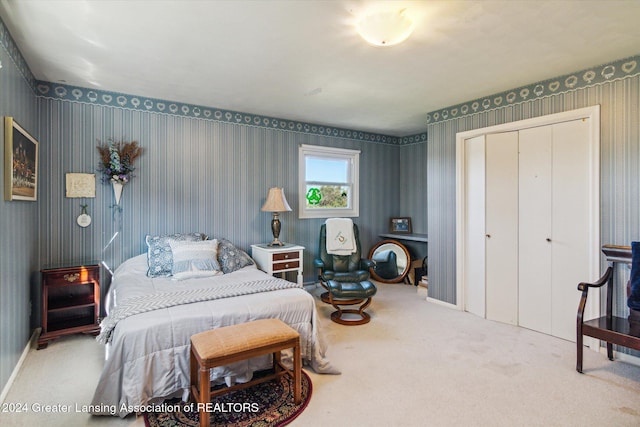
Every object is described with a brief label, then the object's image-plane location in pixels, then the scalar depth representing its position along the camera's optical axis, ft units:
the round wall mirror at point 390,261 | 17.99
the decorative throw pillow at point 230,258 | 11.73
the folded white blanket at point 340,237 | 14.42
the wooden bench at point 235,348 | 6.18
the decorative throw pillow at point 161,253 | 10.71
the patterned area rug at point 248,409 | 6.52
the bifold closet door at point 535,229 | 11.01
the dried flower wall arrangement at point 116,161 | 11.68
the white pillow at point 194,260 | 10.46
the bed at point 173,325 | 6.61
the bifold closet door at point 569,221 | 10.07
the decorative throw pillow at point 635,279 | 8.14
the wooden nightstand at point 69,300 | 9.95
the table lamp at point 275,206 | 14.16
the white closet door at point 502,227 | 11.88
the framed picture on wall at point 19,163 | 7.36
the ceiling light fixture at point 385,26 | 6.85
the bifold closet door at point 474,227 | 12.77
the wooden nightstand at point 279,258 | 13.25
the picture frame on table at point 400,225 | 19.36
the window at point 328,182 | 16.53
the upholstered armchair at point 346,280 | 11.91
